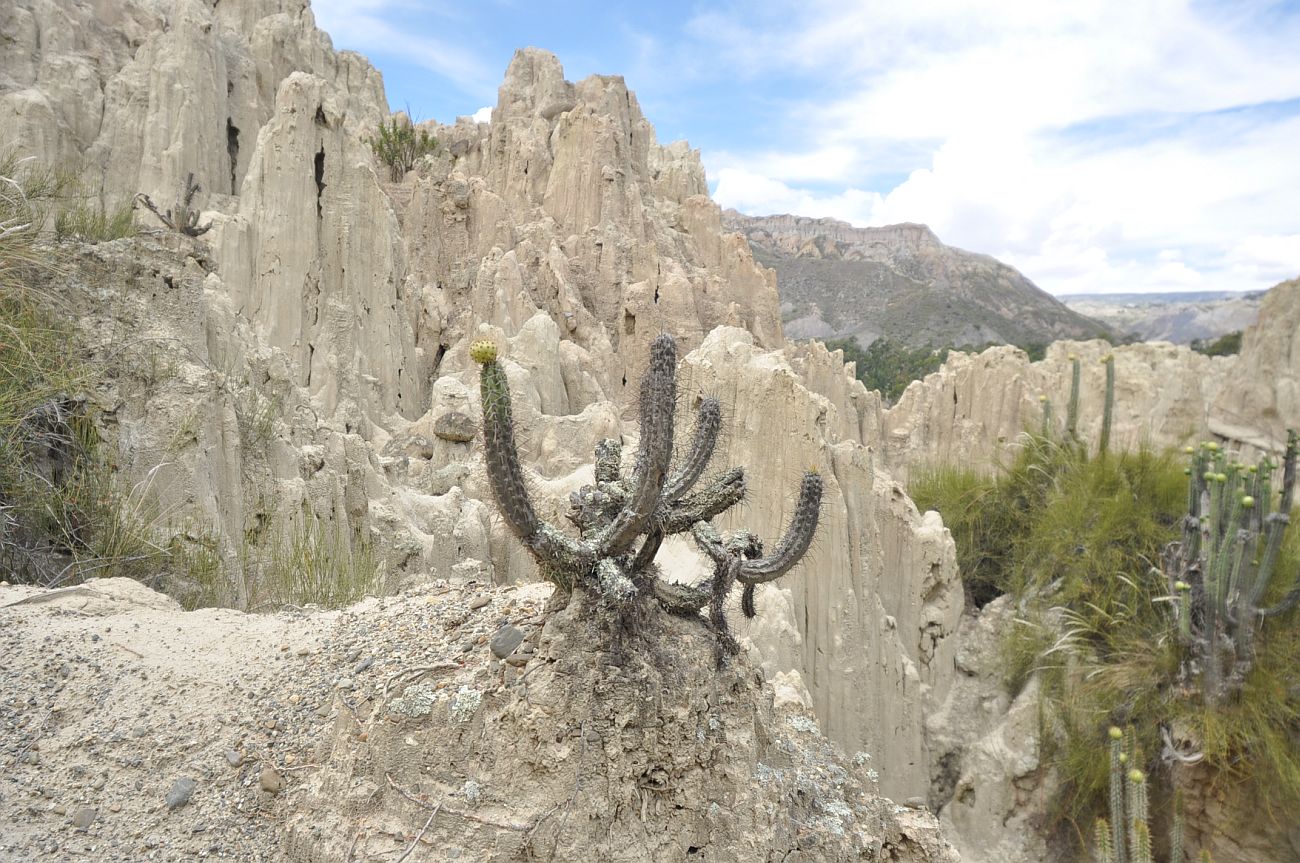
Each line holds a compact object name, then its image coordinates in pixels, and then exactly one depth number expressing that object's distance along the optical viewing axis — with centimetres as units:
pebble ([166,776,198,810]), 264
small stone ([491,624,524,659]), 261
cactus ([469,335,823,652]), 230
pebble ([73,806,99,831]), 254
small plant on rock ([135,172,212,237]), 841
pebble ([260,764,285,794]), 267
